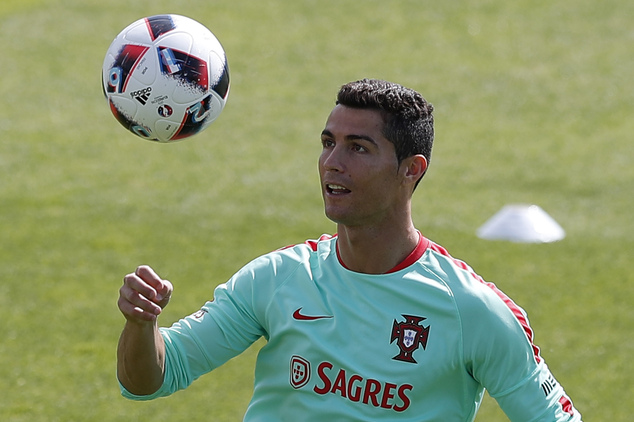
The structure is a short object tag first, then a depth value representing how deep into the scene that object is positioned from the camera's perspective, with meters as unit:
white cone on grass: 24.16
